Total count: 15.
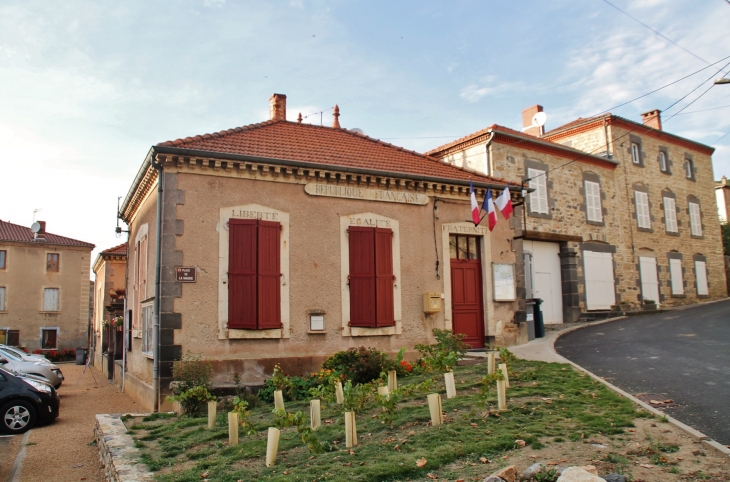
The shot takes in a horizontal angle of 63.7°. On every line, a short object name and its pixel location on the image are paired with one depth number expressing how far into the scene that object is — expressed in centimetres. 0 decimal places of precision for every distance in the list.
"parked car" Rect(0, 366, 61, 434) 918
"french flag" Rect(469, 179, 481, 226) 1213
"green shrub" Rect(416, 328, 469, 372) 991
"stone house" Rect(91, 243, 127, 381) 1795
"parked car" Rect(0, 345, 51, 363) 1638
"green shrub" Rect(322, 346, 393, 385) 959
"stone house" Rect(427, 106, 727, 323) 1844
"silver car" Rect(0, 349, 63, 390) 1423
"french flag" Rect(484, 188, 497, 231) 1231
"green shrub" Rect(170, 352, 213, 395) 932
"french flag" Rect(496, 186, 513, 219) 1216
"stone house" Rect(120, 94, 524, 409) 998
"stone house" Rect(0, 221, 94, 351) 3158
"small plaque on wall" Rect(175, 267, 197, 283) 982
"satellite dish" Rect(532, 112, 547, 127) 2217
